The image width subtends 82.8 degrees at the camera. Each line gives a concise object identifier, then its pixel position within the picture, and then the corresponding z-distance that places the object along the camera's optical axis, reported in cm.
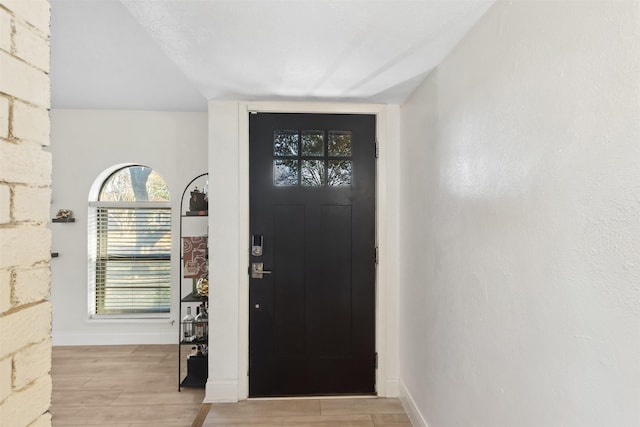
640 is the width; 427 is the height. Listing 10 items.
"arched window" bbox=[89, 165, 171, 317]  389
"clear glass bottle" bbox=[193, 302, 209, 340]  294
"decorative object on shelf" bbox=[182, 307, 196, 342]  297
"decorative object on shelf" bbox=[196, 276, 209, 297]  298
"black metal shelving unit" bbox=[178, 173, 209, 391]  288
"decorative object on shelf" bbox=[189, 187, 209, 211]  306
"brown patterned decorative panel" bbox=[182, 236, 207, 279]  291
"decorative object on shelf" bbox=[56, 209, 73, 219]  370
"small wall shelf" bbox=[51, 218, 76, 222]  366
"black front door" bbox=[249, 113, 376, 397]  274
